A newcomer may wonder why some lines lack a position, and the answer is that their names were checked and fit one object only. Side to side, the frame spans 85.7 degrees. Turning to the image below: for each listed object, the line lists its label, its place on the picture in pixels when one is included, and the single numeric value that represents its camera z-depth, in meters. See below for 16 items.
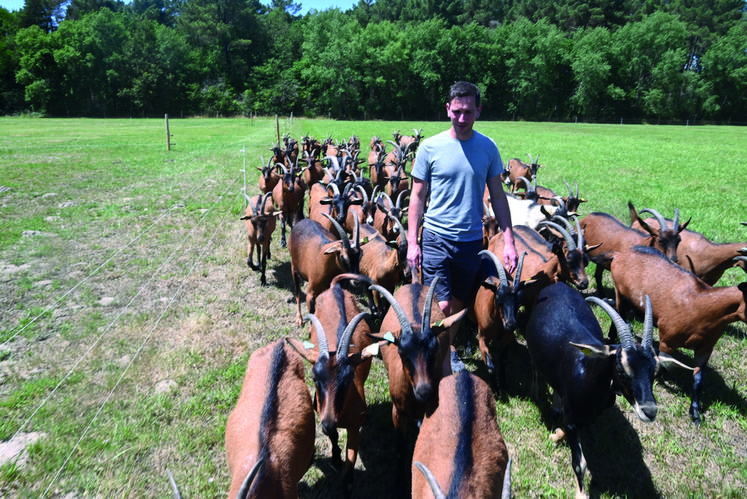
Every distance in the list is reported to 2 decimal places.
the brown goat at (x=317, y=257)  6.20
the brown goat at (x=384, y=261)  6.51
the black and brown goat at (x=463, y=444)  2.91
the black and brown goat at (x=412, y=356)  3.33
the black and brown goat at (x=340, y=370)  3.37
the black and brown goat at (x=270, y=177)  12.59
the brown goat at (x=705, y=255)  7.02
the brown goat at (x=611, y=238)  7.12
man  3.86
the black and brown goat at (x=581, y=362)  3.33
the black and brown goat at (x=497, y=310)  4.70
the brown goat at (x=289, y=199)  10.72
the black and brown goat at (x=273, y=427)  3.05
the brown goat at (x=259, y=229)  8.11
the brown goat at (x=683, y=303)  4.93
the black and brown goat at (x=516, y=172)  14.85
